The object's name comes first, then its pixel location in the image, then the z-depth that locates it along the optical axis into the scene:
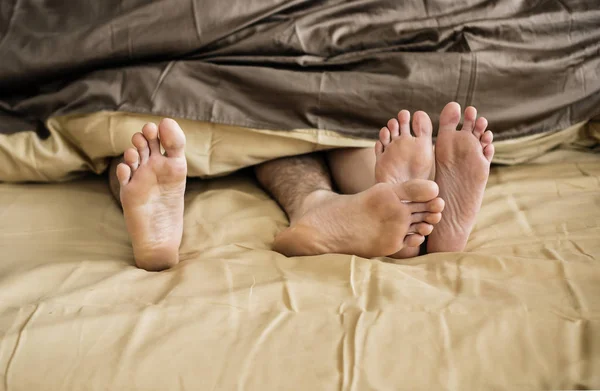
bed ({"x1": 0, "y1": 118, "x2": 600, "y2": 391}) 0.63
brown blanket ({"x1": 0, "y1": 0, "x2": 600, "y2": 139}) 1.04
